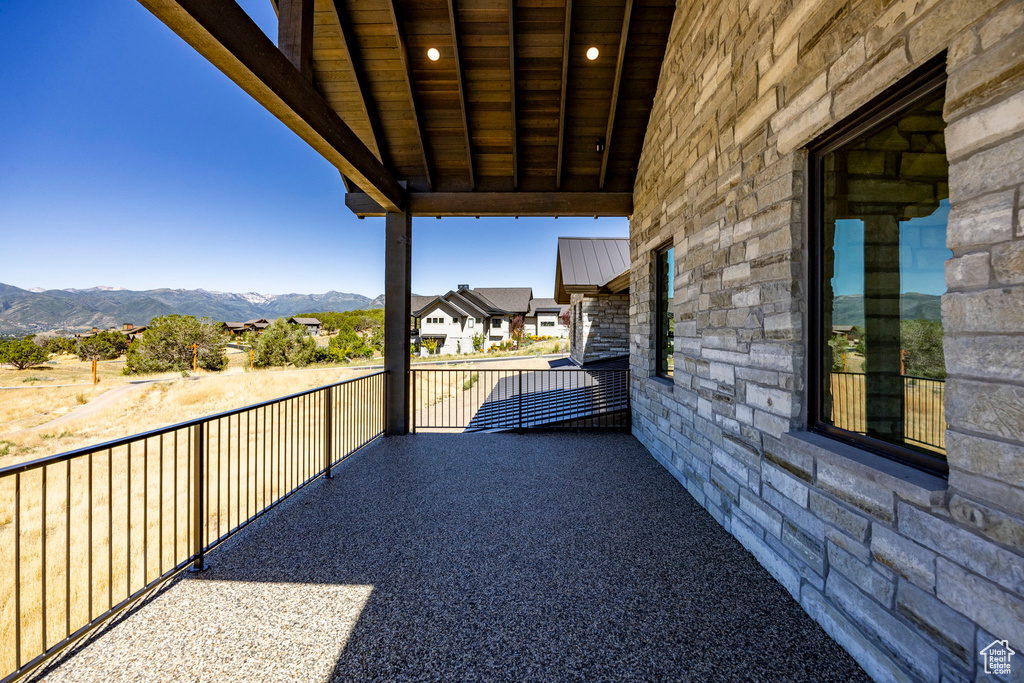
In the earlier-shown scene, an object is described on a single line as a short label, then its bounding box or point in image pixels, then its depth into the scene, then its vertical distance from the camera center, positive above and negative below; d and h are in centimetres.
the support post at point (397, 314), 552 +34
